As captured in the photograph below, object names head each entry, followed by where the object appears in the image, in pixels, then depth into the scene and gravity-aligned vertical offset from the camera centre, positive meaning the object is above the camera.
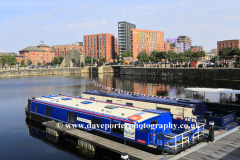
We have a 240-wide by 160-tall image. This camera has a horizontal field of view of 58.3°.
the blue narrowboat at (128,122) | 16.25 -4.97
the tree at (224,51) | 132.02 +10.02
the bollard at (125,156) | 11.61 -4.82
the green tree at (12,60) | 182.00 +5.97
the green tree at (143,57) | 184.75 +8.87
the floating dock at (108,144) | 14.93 -6.25
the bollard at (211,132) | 17.11 -5.17
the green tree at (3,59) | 180.62 +7.13
